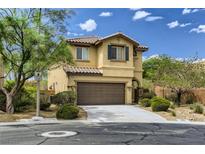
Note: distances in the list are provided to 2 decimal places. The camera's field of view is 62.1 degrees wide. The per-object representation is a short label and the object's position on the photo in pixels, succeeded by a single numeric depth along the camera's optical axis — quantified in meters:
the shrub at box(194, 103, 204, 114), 8.60
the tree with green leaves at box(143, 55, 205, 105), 9.60
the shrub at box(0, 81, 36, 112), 8.28
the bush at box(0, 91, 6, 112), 8.39
